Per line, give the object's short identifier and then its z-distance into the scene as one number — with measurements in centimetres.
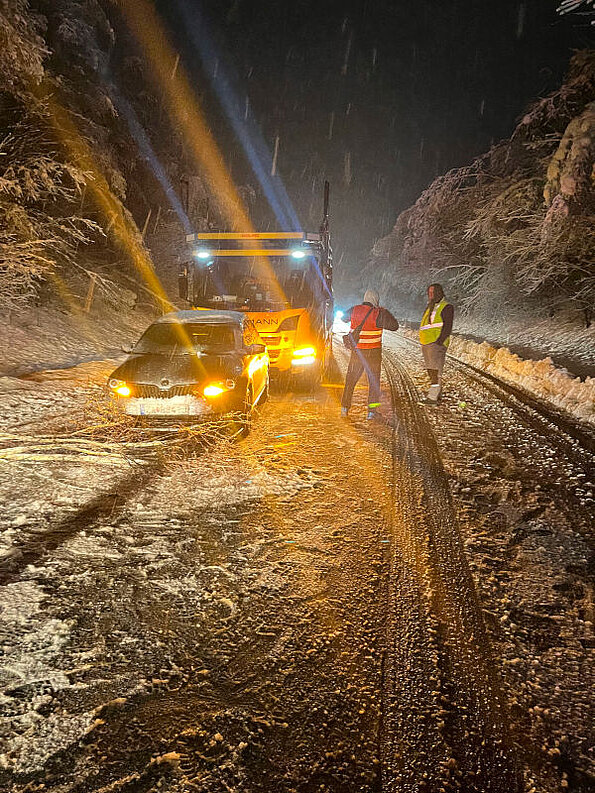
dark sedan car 591
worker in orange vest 764
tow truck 995
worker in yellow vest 864
